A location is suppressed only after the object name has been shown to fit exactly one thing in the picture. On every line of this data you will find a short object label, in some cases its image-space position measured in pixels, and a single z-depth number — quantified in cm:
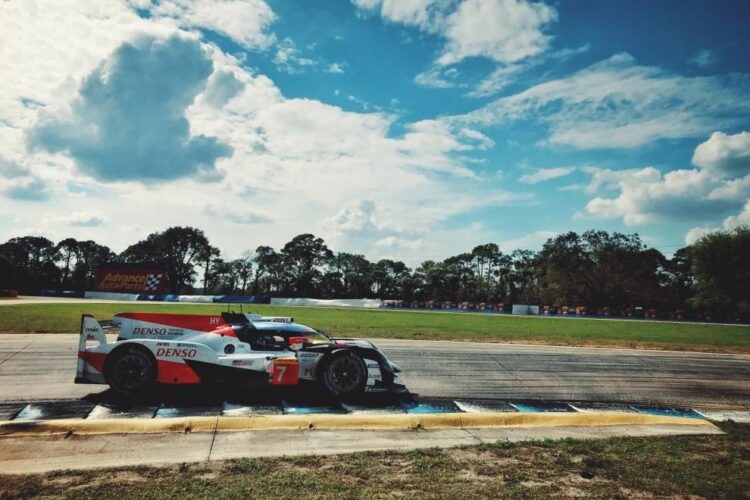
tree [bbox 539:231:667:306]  7438
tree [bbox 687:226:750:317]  6012
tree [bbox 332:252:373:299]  10331
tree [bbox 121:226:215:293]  10669
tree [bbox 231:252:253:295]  10731
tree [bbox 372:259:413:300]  10019
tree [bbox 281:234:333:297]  10169
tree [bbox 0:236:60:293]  10743
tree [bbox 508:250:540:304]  9656
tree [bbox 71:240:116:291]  10592
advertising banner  6519
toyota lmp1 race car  738
